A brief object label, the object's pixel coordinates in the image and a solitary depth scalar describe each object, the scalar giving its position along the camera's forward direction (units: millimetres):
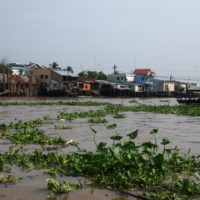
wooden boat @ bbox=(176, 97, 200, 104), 29078
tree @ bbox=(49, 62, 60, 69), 73000
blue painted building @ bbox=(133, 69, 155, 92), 72250
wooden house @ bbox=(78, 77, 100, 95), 60200
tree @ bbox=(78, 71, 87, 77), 79562
